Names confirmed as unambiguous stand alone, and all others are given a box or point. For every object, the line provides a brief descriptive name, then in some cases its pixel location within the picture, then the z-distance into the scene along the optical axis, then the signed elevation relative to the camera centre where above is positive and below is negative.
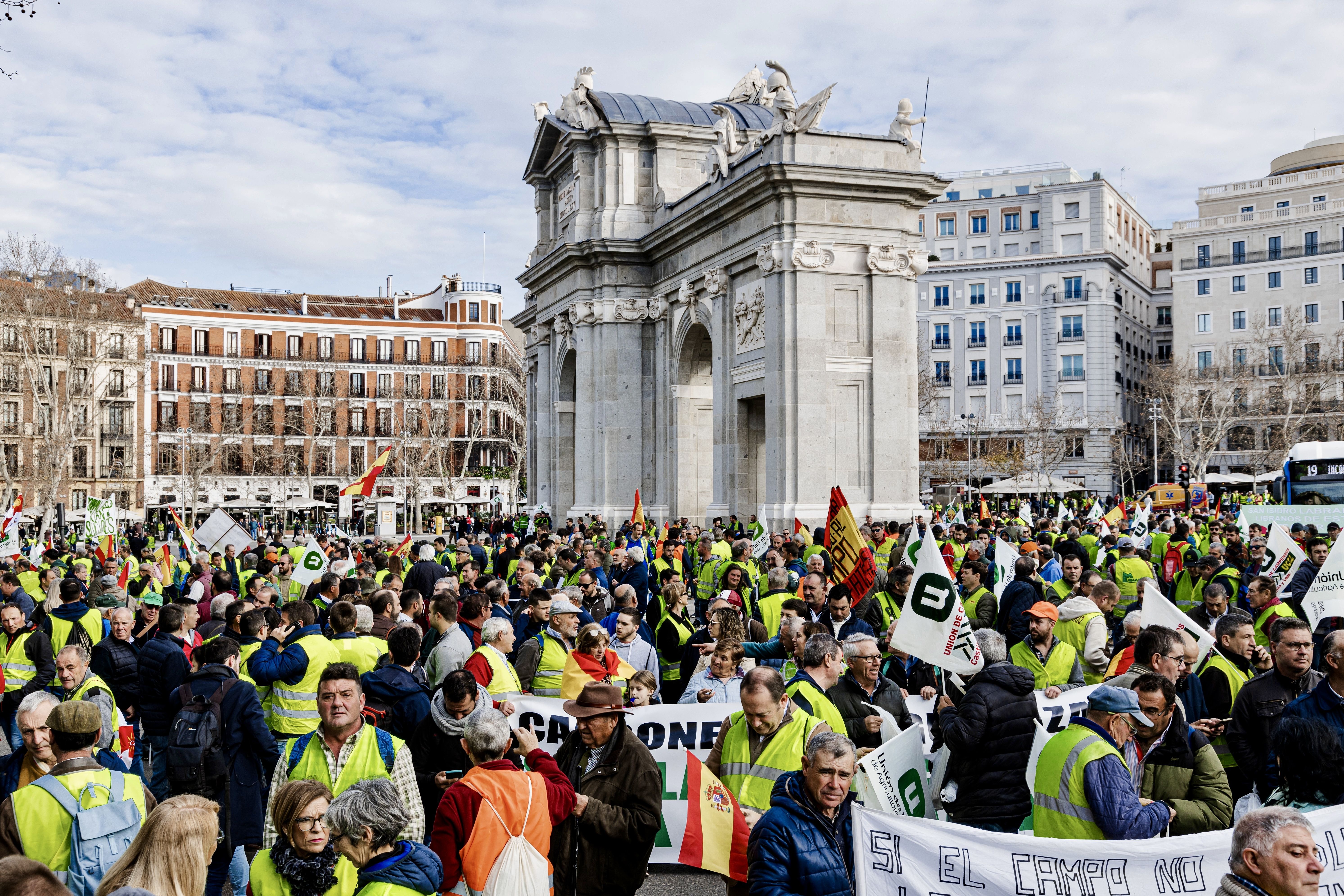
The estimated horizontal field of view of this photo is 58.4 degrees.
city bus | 32.47 +0.35
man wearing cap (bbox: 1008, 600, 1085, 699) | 8.29 -1.17
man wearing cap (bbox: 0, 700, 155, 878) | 5.15 -1.30
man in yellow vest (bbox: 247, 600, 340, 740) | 7.99 -1.20
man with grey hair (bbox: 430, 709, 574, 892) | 5.02 -1.28
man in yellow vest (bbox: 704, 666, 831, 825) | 5.98 -1.27
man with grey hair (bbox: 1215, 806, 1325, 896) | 3.95 -1.23
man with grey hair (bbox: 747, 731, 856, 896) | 4.83 -1.38
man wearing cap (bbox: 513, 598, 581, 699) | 8.96 -1.21
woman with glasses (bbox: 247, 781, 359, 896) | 4.45 -1.35
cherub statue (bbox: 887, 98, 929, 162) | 29.28 +8.95
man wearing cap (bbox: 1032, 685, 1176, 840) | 5.14 -1.28
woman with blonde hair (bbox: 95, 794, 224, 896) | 4.08 -1.23
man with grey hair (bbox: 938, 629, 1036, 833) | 6.18 -1.31
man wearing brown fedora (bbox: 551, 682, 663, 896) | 5.58 -1.48
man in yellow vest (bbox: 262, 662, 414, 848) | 5.87 -1.26
